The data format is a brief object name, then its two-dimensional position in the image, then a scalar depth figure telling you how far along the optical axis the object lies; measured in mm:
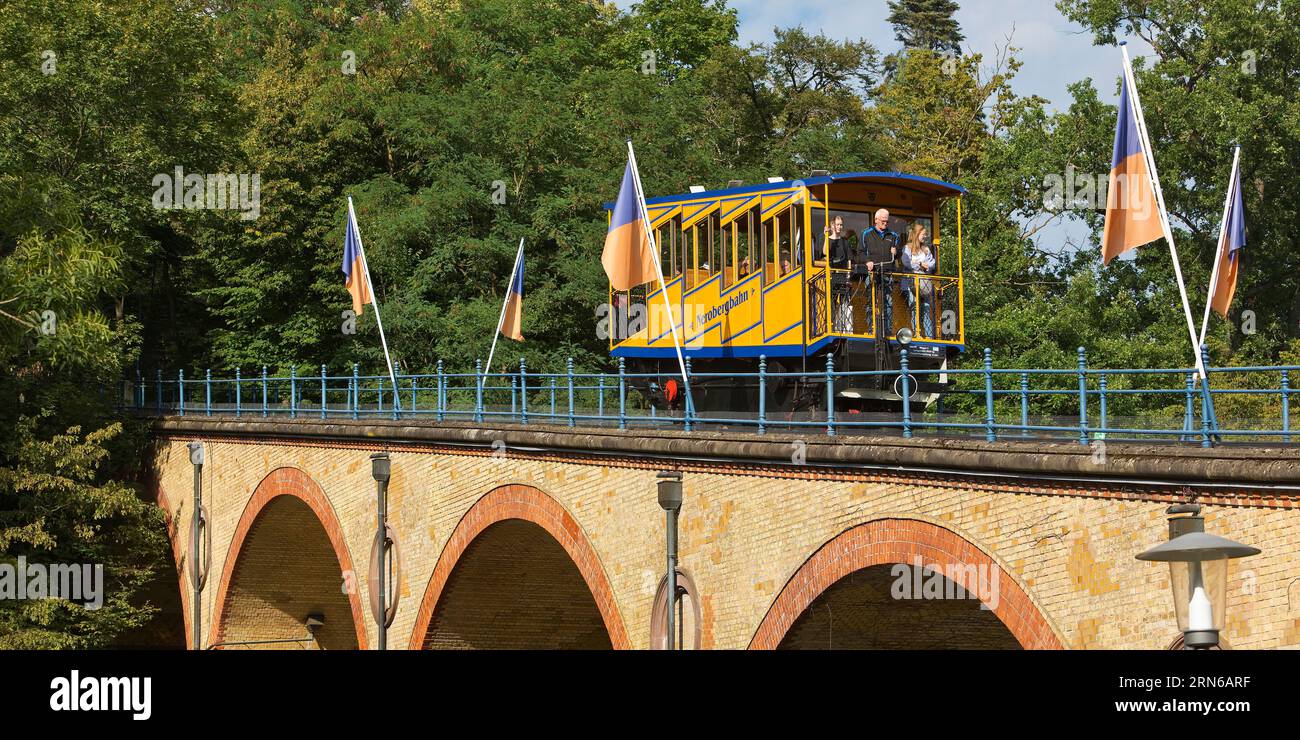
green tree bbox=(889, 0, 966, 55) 68688
